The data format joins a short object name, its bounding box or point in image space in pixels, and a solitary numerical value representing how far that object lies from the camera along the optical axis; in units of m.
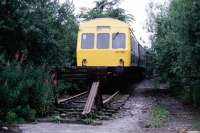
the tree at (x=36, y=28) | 8.64
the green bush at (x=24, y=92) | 7.68
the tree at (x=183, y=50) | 9.11
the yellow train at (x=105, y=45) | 14.21
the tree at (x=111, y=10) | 30.04
